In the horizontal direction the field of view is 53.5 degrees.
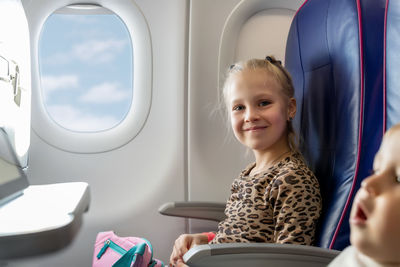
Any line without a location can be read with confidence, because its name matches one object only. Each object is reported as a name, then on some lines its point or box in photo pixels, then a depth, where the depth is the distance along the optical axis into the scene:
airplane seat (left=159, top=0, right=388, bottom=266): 1.09
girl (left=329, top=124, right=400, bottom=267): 0.52
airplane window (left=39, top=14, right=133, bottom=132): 2.19
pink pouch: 1.63
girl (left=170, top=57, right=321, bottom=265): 1.23
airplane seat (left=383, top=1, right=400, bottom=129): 1.00
